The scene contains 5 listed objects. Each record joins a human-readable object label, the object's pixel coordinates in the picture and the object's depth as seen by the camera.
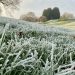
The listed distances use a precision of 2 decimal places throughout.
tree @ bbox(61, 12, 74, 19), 63.81
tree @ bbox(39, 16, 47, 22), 59.31
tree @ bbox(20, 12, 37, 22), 57.99
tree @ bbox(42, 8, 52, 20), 62.38
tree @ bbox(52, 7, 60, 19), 64.31
